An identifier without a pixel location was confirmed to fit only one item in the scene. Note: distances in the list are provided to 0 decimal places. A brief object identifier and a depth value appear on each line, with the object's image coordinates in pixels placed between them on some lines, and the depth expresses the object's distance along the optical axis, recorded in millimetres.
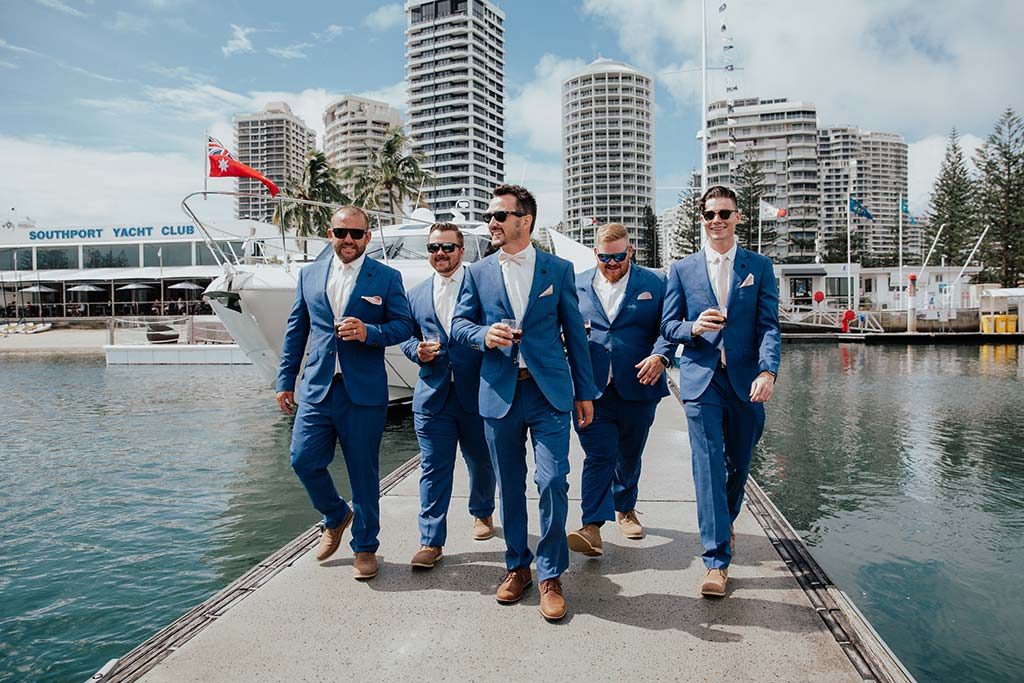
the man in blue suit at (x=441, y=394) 3803
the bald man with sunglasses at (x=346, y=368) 3637
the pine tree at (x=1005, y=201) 48000
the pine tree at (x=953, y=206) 54250
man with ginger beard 3992
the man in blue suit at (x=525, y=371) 3176
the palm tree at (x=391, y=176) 46281
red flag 13062
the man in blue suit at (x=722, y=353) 3391
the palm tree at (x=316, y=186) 44469
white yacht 10492
